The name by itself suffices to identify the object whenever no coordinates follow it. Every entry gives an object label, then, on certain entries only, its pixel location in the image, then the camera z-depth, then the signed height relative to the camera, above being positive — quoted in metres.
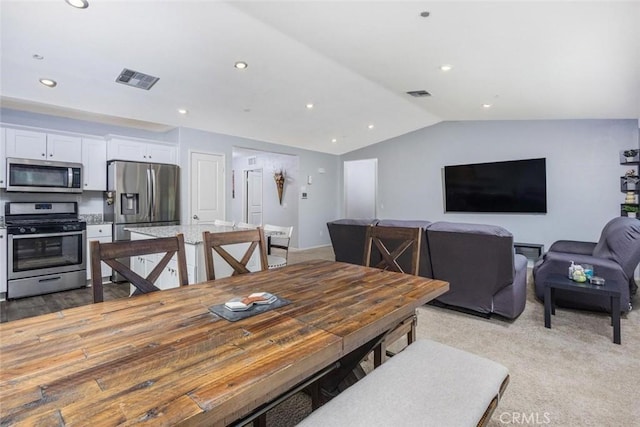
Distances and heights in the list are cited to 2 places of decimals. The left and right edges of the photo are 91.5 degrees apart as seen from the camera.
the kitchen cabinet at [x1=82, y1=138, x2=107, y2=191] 4.51 +0.77
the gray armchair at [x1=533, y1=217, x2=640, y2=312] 2.94 -0.51
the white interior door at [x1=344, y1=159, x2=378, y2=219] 7.72 +0.67
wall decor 7.73 +0.87
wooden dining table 0.69 -0.40
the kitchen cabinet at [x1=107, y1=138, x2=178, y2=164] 4.67 +1.03
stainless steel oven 3.76 -0.40
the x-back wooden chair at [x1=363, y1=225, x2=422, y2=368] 1.76 -0.30
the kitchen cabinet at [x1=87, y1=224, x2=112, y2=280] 4.38 -0.24
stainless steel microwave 3.85 +0.53
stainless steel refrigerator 4.56 +0.31
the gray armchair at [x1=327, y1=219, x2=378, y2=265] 3.70 -0.29
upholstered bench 1.00 -0.65
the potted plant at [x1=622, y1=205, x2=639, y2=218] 4.51 +0.03
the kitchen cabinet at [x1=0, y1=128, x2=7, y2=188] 3.82 +0.72
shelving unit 4.52 +0.45
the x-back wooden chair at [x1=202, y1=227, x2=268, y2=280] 1.93 -0.19
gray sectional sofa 2.81 -0.50
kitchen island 2.70 -0.41
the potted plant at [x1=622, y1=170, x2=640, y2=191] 4.54 +0.47
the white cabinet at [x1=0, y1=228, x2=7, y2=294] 3.72 -0.51
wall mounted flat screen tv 5.38 +0.49
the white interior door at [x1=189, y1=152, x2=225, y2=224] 5.47 +0.51
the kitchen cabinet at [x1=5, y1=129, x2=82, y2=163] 3.90 +0.94
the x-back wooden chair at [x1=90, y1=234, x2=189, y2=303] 1.51 -0.21
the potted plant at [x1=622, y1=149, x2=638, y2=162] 4.52 +0.84
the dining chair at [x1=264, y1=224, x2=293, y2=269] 3.23 -0.20
